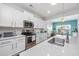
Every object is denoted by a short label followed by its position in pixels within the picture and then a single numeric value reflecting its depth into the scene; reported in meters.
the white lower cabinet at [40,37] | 2.70
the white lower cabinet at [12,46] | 1.34
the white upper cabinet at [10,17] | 1.48
